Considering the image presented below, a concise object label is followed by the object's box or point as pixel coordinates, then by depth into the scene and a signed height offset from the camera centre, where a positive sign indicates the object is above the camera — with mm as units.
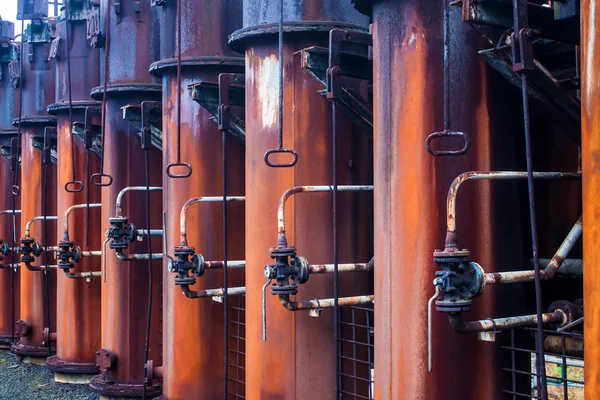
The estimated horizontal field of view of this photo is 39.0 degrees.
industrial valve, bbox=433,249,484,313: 3748 -344
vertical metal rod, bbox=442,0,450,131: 4051 +681
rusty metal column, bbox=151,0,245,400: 6980 +101
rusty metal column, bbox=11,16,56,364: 11383 +316
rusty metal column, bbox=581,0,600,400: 2924 +46
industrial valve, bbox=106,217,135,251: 7711 -250
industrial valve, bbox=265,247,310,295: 5043 -402
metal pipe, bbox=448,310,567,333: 3895 -575
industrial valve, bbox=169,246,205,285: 6371 -457
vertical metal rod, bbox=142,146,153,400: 7398 -578
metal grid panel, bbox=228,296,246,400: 7027 -1191
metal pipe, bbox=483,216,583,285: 3918 -330
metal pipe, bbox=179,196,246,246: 6297 +16
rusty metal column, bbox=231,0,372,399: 5688 +81
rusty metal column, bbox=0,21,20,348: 12617 +224
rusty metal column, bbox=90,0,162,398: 8453 +35
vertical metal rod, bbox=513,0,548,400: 3232 -105
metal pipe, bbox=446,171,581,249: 3791 +116
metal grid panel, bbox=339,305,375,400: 5867 -1071
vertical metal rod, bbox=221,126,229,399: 5969 -537
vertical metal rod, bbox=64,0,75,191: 9016 +1085
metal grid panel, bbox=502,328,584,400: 4141 -825
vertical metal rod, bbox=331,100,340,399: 4652 -330
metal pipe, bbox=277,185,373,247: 5062 +84
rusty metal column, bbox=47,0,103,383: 9688 -59
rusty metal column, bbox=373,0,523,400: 4250 +18
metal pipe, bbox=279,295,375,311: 5347 -629
